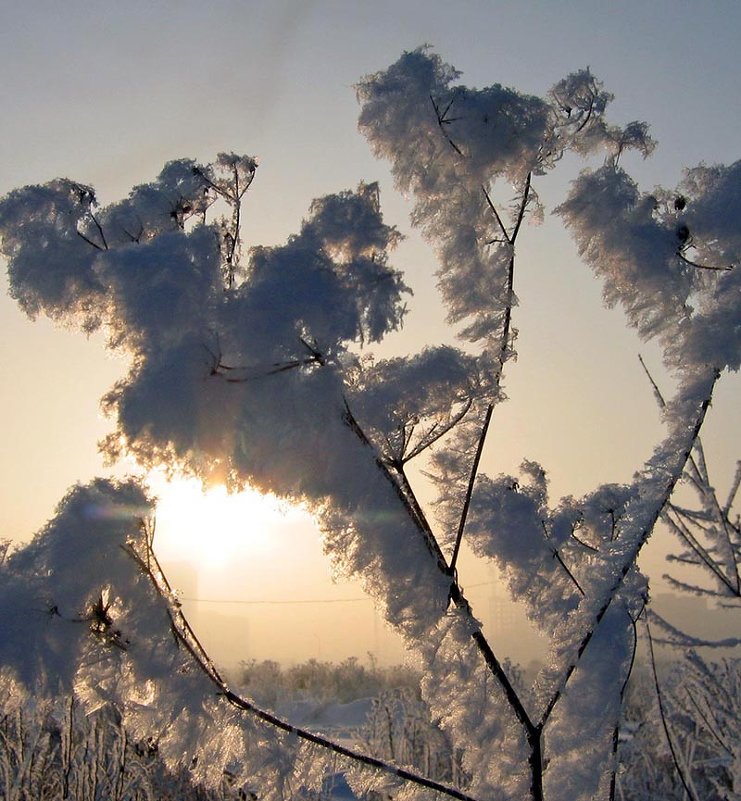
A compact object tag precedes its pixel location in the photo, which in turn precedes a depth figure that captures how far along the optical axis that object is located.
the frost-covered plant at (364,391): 0.76
